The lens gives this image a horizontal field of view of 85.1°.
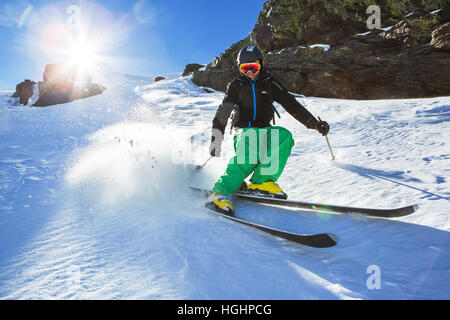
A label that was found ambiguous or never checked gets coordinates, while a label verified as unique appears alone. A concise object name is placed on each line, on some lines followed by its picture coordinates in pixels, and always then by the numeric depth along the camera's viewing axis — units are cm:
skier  257
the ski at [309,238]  139
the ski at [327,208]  173
